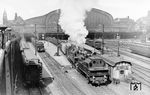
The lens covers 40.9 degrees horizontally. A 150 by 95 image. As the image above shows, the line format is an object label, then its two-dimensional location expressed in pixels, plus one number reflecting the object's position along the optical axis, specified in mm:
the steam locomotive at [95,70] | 23016
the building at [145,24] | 102988
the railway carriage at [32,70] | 20516
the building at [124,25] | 94938
